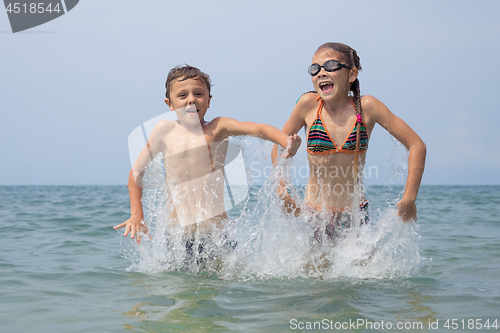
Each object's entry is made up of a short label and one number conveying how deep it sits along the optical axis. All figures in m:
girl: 3.29
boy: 3.57
